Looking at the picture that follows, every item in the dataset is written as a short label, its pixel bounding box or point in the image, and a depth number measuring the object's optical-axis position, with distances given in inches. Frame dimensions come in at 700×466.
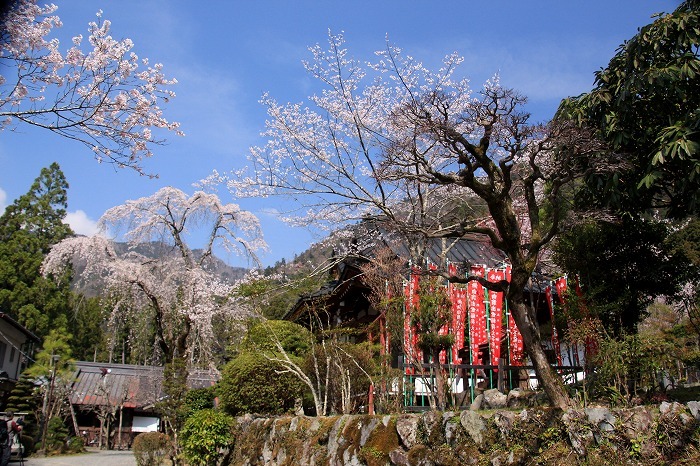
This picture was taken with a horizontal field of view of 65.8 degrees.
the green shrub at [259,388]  508.7
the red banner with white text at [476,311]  482.3
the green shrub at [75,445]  985.6
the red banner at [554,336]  442.6
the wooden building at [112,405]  1172.5
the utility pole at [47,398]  971.3
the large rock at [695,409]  211.9
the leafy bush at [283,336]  585.9
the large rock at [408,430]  293.1
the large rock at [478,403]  374.3
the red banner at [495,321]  459.8
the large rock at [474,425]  262.7
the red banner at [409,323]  426.9
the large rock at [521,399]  351.3
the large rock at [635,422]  222.1
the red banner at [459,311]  461.1
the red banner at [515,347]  475.8
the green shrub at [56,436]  939.3
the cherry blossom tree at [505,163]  291.7
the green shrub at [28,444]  818.0
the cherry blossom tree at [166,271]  624.1
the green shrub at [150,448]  531.5
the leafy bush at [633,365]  281.3
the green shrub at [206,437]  470.3
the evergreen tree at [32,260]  1272.1
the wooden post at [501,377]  401.9
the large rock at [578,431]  229.9
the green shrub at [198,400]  573.9
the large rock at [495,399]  365.2
